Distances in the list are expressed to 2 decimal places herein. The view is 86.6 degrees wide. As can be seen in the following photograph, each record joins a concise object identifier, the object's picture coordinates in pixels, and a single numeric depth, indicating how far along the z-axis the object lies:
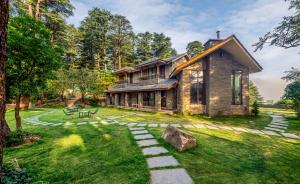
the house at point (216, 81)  14.20
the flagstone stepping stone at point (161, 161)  4.12
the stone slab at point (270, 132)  8.10
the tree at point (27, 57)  6.21
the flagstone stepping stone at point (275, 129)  9.07
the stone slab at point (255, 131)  8.39
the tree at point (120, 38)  37.53
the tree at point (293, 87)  12.64
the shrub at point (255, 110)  14.96
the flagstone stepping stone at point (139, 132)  7.52
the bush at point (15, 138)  6.29
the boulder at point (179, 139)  5.19
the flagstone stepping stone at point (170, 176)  3.36
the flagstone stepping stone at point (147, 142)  5.79
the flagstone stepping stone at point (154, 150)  4.95
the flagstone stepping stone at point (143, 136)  6.64
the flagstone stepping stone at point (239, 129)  8.77
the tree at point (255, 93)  32.83
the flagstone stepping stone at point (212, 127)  9.00
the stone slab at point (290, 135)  7.63
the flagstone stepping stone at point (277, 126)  9.93
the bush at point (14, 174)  3.38
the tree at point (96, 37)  35.19
